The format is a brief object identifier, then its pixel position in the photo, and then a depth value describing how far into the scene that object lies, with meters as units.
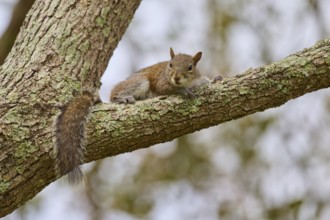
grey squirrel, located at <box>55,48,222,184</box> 6.40
